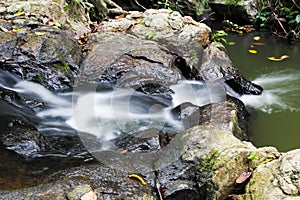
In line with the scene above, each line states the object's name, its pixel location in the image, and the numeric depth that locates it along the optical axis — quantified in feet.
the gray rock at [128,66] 16.97
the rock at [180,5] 31.96
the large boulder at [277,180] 8.45
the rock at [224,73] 18.45
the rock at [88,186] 9.12
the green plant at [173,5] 33.04
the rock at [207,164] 9.70
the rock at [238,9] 32.09
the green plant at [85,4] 21.81
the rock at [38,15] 18.27
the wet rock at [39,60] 16.17
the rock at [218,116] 13.98
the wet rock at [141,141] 12.19
